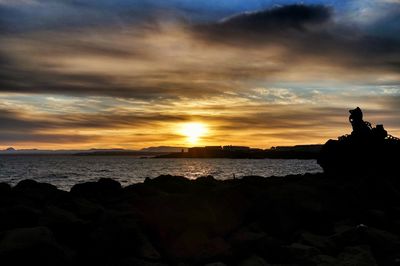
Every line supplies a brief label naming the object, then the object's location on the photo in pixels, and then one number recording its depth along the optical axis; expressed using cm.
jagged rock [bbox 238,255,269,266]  1048
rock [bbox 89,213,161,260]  1032
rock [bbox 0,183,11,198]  1473
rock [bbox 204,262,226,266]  1034
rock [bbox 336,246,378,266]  1052
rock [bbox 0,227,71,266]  891
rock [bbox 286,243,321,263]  1078
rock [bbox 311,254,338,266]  1041
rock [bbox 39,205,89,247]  1109
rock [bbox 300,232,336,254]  1140
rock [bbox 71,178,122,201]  1587
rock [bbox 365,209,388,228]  1441
